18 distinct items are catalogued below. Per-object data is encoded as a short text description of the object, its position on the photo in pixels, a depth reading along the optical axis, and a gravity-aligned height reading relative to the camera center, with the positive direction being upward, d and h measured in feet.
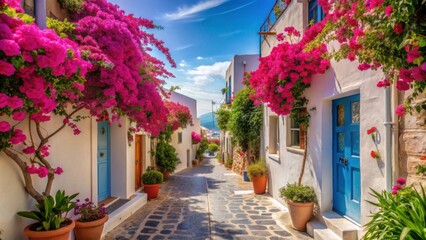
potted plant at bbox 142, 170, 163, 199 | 29.66 -6.10
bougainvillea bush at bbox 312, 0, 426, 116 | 6.93 +2.65
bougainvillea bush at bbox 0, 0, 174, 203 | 8.77 +2.16
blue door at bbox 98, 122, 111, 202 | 24.59 -3.36
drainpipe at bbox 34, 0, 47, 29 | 14.43 +6.21
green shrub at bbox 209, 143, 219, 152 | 117.50 -8.86
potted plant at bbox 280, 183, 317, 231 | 18.10 -5.24
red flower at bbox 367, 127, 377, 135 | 12.73 -0.22
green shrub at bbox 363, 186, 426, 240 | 7.93 -2.90
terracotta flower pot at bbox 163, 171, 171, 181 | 43.27 -7.72
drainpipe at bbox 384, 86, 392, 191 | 11.68 -0.51
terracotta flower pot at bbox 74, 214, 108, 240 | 15.53 -5.90
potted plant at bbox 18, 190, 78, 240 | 11.92 -4.32
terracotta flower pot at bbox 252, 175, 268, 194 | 30.53 -6.49
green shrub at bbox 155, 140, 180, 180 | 41.96 -4.76
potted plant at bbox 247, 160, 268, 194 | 30.09 -5.54
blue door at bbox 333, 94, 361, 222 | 15.40 -1.93
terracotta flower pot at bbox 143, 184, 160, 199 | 29.63 -6.84
